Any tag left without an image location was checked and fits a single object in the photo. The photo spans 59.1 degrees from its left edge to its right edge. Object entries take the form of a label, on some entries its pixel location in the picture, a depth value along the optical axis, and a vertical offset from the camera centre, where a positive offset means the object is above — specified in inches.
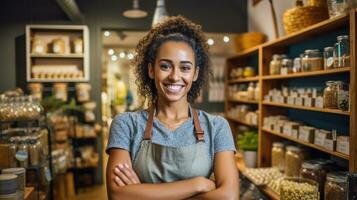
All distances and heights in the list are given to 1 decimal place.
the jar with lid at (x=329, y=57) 80.9 +8.5
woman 48.9 -8.3
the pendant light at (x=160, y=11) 117.6 +29.7
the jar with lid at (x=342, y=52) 74.4 +9.2
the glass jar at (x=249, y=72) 143.9 +8.2
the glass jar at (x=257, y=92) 127.6 -0.9
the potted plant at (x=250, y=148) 131.3 -24.5
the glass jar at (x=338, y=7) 74.4 +20.1
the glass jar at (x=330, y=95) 78.1 -1.3
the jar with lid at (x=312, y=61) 89.2 +8.3
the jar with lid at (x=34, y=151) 87.6 -17.1
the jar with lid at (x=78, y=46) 161.0 +22.5
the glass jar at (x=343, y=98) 72.9 -1.9
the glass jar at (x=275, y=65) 112.9 +9.0
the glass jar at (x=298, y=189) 72.1 -23.2
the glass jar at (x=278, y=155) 110.4 -23.4
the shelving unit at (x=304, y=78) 68.7 +4.1
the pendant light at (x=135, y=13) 151.1 +37.5
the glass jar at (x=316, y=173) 83.6 -22.2
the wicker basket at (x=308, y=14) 92.2 +22.6
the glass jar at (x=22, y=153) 82.6 -16.6
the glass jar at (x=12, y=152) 78.0 -15.7
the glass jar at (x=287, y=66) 106.1 +8.0
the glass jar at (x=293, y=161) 98.0 -22.5
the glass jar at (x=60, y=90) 160.9 +0.0
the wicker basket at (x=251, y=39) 140.2 +22.7
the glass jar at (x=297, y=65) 97.7 +7.8
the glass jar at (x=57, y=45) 159.2 +22.6
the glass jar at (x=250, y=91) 134.4 -0.5
